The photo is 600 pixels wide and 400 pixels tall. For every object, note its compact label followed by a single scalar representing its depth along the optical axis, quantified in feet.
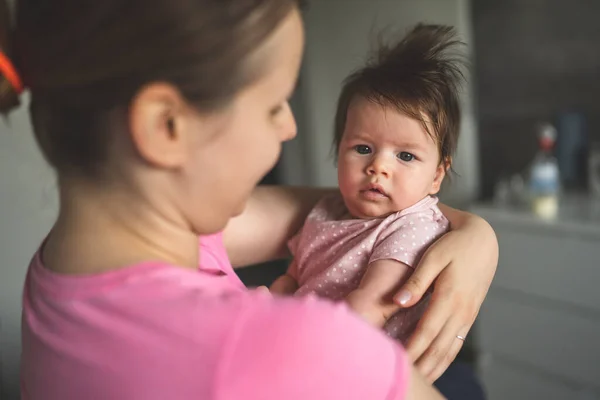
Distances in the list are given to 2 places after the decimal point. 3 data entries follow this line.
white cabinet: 6.68
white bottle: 7.11
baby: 2.70
